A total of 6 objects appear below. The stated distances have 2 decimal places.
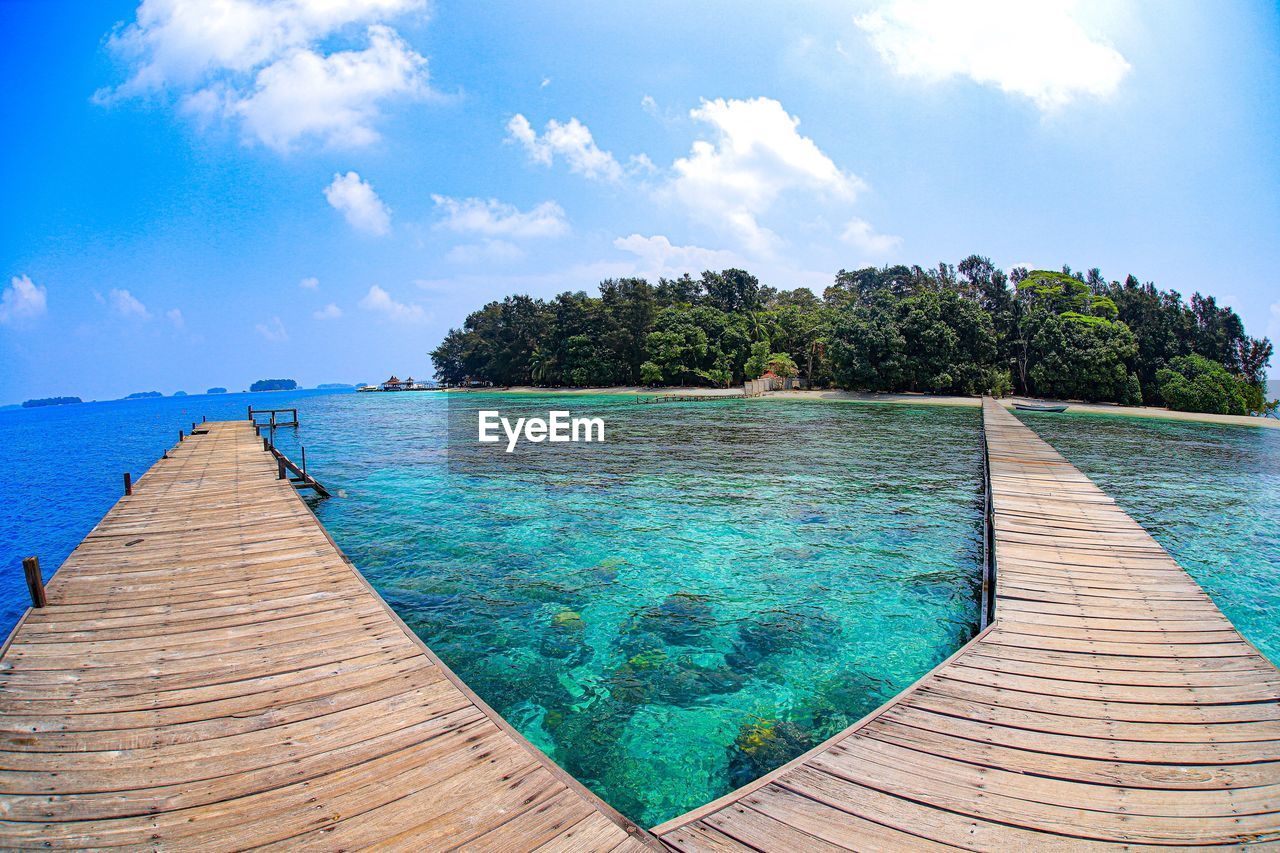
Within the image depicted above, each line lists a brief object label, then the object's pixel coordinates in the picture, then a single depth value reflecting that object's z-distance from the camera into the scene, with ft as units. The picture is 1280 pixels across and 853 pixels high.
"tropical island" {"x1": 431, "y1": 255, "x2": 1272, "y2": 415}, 126.00
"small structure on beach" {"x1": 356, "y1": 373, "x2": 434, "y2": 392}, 394.73
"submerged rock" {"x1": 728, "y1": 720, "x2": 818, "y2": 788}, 15.16
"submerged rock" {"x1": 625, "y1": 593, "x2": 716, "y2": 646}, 22.13
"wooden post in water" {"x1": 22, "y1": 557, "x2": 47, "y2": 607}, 15.98
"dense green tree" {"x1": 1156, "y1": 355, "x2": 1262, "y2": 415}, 115.65
